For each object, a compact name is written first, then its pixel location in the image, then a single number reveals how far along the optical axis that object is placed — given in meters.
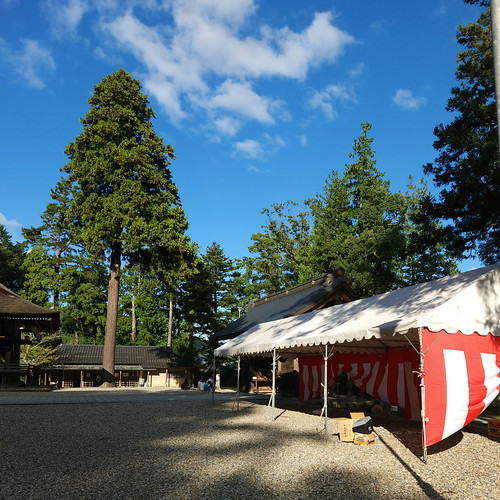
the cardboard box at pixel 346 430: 8.40
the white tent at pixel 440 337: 7.01
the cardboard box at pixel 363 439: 8.10
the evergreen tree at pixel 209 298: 41.19
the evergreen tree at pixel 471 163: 13.41
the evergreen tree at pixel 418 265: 32.31
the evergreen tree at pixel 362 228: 30.00
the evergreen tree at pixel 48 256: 40.19
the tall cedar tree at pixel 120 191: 25.03
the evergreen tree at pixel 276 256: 41.44
